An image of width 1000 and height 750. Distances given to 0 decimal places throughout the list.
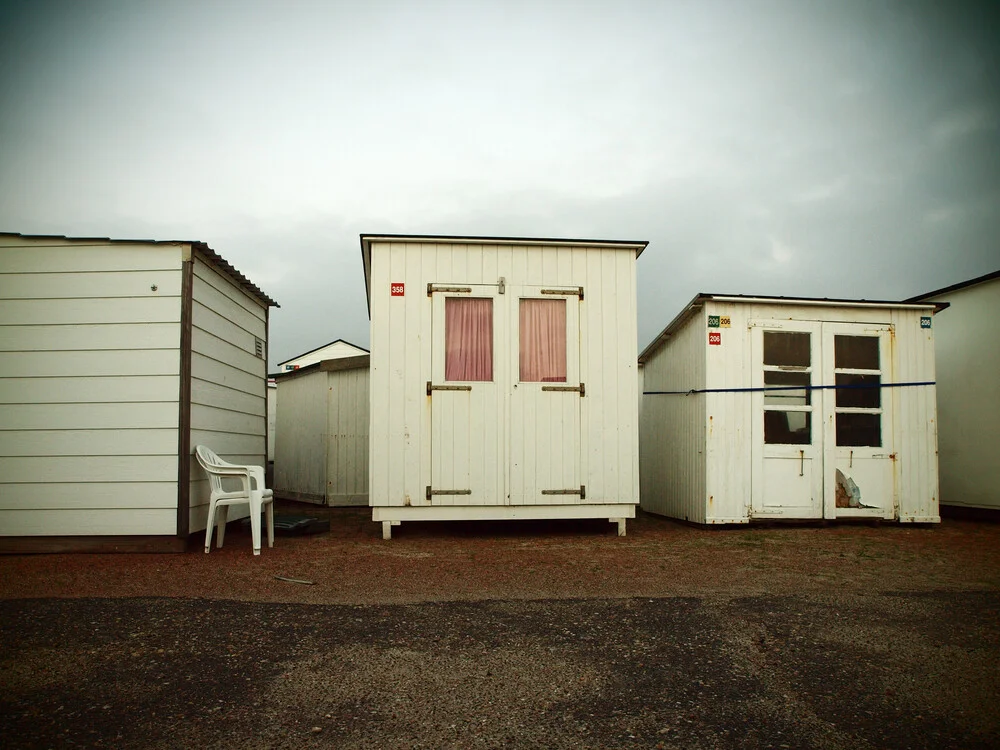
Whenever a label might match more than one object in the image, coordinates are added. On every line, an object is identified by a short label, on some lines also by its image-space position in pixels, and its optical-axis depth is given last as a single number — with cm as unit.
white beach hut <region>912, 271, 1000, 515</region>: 885
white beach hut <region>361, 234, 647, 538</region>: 691
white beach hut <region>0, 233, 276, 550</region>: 603
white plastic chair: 603
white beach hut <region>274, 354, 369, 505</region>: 1057
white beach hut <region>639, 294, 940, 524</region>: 779
